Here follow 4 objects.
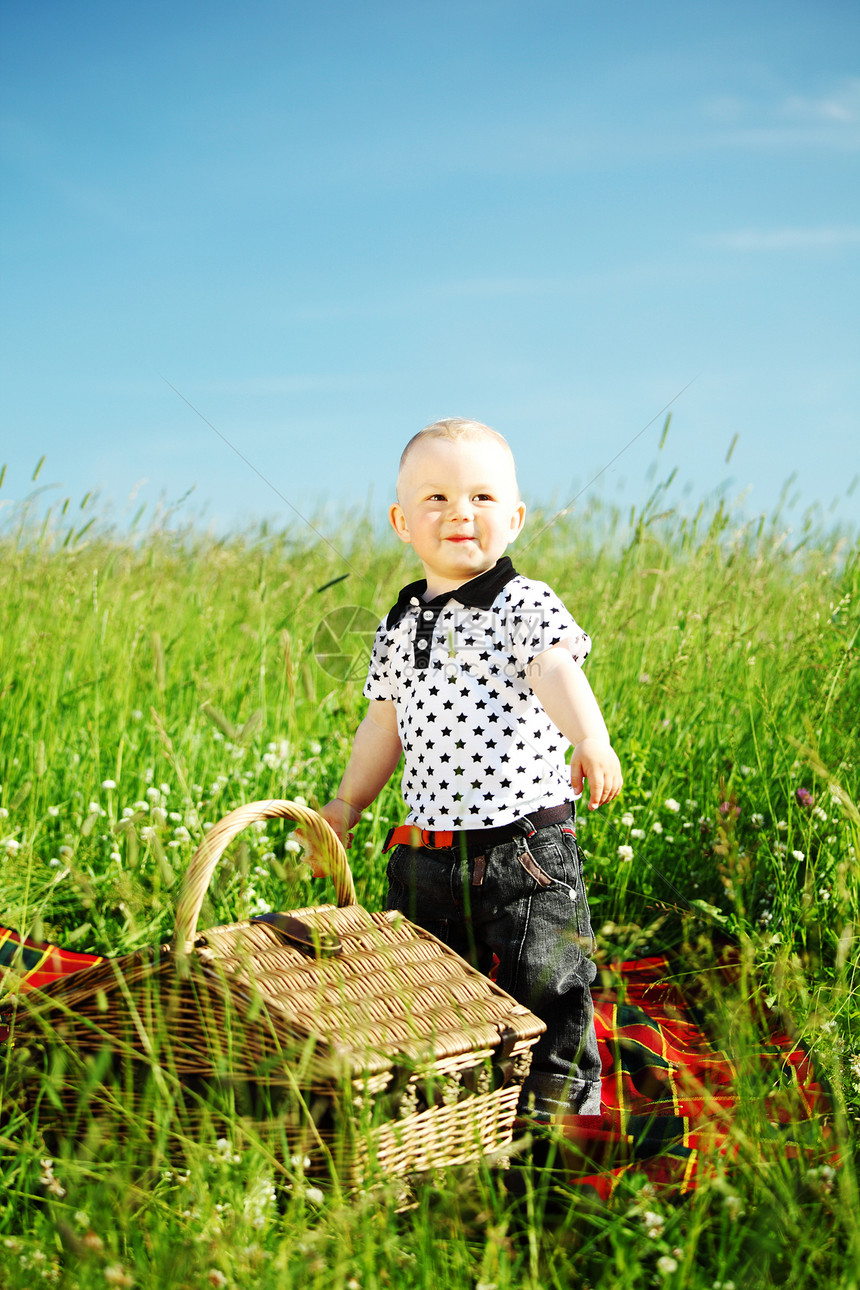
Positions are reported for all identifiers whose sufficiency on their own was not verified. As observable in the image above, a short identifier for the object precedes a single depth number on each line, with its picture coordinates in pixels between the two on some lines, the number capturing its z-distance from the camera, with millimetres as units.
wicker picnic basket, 1689
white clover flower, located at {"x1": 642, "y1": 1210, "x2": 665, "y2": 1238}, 1553
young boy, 2330
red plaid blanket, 1845
